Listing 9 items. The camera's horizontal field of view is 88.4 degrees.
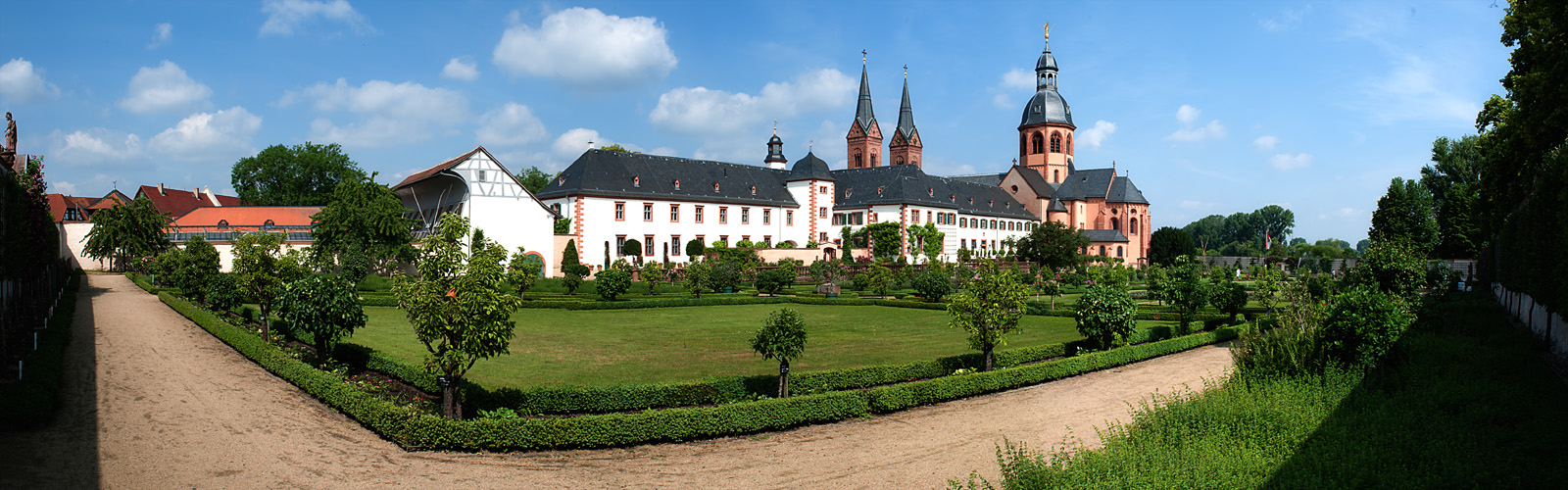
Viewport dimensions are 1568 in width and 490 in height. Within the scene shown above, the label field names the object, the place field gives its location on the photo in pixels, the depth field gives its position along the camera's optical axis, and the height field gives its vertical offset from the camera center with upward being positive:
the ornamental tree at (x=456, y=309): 11.51 -0.73
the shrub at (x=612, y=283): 35.09 -1.14
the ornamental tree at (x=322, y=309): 16.02 -1.02
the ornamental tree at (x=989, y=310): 16.89 -1.12
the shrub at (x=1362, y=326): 13.13 -1.16
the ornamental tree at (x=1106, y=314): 19.80 -1.41
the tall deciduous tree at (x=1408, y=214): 64.31 +3.52
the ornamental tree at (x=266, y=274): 20.25 -0.42
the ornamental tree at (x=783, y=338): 14.45 -1.46
